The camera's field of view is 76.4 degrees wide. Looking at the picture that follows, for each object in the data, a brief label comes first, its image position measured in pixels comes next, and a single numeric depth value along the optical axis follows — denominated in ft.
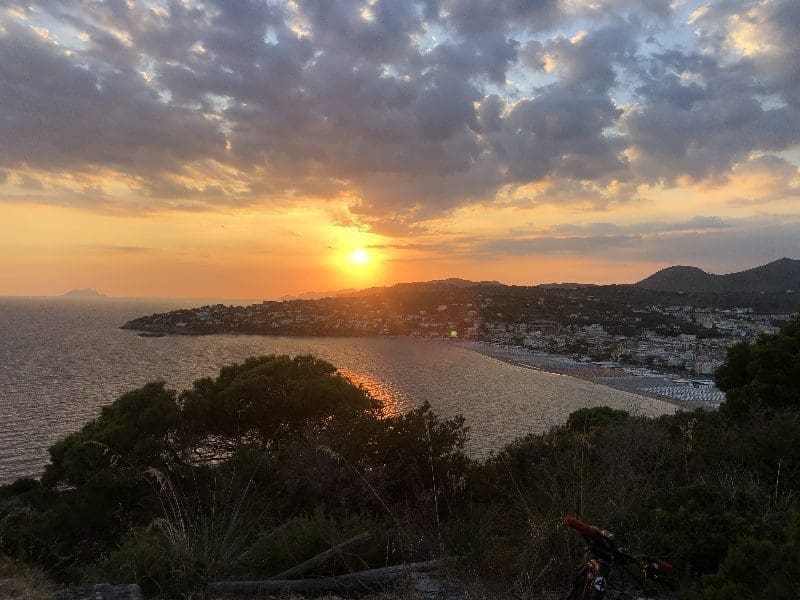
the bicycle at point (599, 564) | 9.30
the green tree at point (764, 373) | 36.73
